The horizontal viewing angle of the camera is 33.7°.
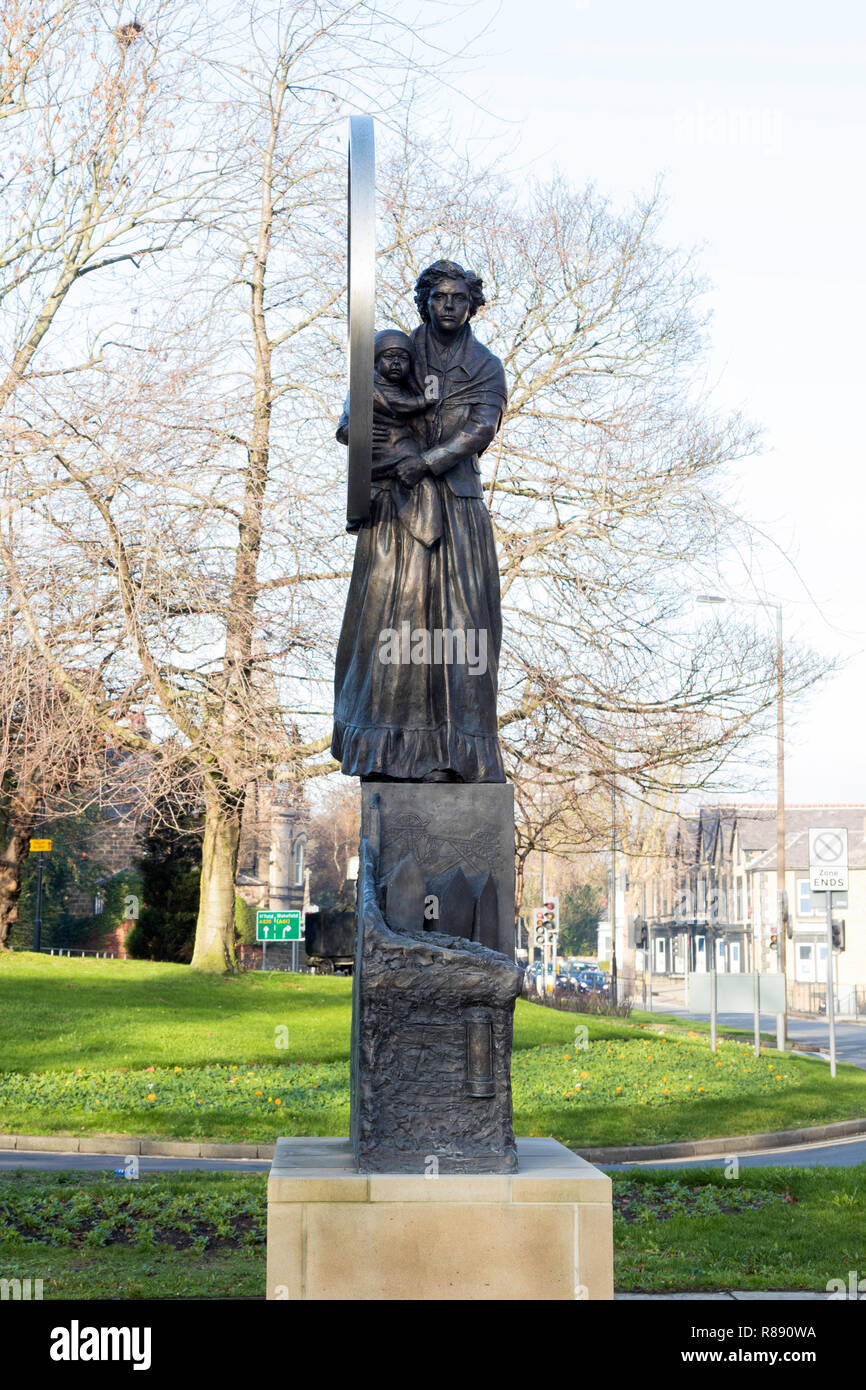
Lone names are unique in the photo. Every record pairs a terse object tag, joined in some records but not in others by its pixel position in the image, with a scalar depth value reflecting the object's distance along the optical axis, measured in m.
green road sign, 23.19
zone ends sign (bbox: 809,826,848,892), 20.48
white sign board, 20.98
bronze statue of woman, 6.15
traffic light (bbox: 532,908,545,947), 42.06
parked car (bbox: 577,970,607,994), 53.03
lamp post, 27.20
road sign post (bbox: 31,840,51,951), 29.55
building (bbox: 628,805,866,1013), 60.03
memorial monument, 4.85
